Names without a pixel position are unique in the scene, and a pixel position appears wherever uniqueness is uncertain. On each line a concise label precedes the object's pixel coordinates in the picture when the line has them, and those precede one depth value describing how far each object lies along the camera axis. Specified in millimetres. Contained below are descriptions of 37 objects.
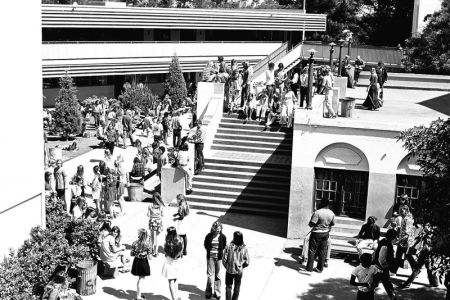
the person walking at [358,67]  32156
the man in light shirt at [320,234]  15875
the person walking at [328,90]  19406
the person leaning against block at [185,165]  21250
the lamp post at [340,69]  29350
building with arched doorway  18125
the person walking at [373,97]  22766
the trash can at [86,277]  14289
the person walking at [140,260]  13789
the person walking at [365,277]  12422
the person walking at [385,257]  13602
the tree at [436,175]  10117
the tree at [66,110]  31453
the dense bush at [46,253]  12219
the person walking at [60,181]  19875
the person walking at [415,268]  14125
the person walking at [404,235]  15570
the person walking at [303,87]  23916
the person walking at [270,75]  27127
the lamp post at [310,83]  21312
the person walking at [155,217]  16578
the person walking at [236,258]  13219
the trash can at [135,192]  21672
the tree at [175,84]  42188
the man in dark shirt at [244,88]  25188
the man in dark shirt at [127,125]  30173
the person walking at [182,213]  15992
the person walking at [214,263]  13992
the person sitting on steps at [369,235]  15383
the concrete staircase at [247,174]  21062
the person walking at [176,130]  27531
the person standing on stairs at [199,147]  22188
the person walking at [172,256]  13555
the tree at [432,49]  36188
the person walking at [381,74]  25827
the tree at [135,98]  37156
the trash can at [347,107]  19984
